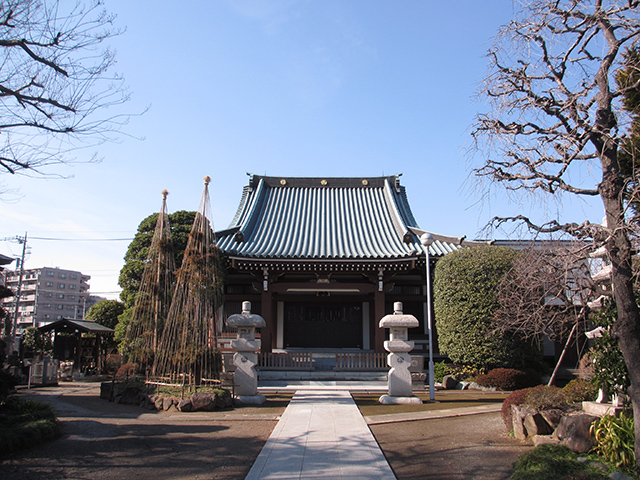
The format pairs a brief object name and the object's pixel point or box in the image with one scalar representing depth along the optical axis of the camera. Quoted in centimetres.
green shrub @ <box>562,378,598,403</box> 744
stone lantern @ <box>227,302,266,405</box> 1177
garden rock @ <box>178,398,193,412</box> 1027
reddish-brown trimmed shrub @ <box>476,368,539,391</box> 1400
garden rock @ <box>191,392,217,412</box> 1036
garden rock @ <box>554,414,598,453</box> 612
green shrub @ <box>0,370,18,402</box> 783
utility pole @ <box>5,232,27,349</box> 3547
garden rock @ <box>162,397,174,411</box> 1050
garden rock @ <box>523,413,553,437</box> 717
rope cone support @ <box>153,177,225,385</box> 1141
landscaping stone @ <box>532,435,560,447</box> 675
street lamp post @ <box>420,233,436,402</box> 1230
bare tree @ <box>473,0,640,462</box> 536
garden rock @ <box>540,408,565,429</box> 711
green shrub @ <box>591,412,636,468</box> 546
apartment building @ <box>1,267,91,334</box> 7081
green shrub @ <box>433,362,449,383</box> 1583
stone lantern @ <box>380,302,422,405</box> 1172
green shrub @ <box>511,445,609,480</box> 506
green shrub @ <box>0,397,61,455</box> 671
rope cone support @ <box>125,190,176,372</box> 1464
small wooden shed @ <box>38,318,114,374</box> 1835
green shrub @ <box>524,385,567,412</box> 751
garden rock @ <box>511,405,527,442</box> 748
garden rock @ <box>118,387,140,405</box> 1147
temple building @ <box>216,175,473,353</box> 1797
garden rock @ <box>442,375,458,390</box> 1534
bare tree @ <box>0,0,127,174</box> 668
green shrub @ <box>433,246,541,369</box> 1451
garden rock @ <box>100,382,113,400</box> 1228
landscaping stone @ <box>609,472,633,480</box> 500
